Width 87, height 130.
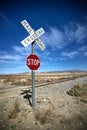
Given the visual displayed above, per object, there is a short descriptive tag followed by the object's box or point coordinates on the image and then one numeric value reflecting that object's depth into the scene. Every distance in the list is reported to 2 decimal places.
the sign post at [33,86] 3.07
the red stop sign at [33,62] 2.90
